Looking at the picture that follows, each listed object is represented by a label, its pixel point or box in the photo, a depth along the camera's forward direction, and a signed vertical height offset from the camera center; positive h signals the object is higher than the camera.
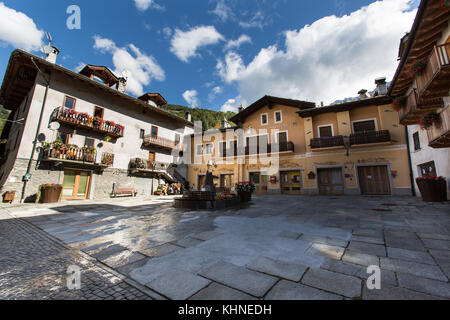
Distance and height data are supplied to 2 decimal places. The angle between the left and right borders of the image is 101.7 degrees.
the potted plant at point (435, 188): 8.38 -0.02
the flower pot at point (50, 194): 10.83 -0.57
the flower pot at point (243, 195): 10.91 -0.52
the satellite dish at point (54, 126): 12.23 +3.92
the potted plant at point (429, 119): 8.10 +3.14
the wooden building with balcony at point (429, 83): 6.56 +4.50
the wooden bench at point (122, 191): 15.39 -0.49
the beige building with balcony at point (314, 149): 13.75 +3.31
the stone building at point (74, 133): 11.62 +4.06
